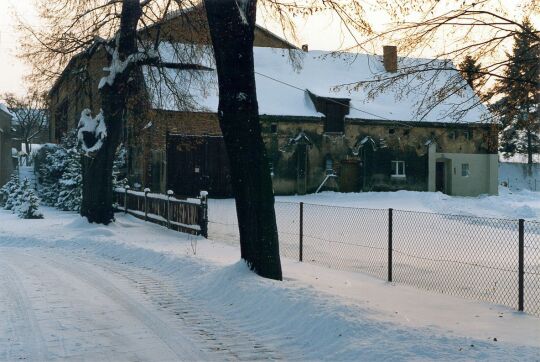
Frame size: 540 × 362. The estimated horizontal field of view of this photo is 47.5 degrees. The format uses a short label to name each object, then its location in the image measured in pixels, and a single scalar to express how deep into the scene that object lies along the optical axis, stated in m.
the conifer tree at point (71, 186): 28.89
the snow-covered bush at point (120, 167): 27.90
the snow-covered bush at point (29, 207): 25.53
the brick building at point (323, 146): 33.72
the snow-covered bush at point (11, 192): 30.62
